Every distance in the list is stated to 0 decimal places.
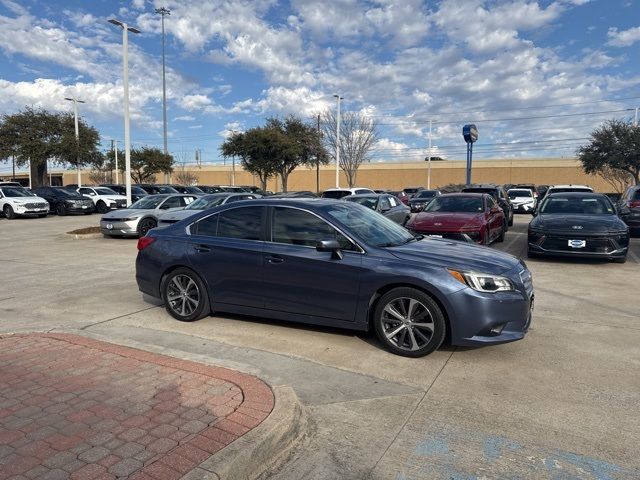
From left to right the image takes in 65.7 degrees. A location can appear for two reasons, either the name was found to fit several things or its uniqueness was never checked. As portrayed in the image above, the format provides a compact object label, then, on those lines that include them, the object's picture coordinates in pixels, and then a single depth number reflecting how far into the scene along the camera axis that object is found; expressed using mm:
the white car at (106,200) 28859
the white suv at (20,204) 24875
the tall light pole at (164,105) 54344
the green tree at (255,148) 39594
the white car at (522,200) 26766
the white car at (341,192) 21531
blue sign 30016
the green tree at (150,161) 52406
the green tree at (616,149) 37531
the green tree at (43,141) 39719
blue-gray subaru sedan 4766
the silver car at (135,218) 15719
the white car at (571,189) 18934
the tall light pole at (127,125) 18734
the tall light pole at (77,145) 40131
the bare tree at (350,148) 48003
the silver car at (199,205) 14825
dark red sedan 10703
